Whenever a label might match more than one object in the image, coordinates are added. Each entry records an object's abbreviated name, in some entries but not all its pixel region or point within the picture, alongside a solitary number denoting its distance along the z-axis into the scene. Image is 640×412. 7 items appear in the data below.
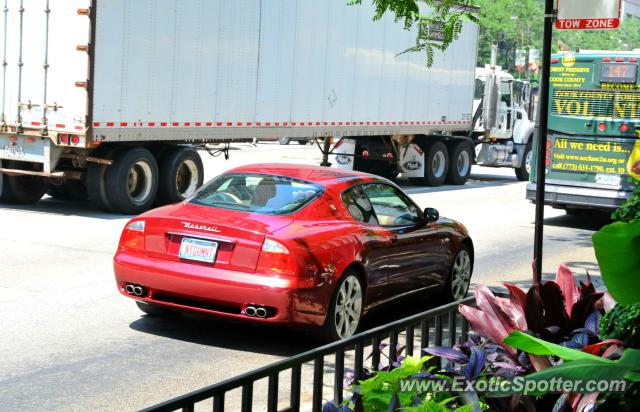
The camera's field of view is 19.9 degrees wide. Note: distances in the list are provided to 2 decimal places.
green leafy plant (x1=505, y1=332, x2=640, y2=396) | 4.45
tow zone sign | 11.39
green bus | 29.80
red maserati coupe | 13.74
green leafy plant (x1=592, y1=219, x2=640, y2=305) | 4.66
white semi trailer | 27.93
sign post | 11.42
